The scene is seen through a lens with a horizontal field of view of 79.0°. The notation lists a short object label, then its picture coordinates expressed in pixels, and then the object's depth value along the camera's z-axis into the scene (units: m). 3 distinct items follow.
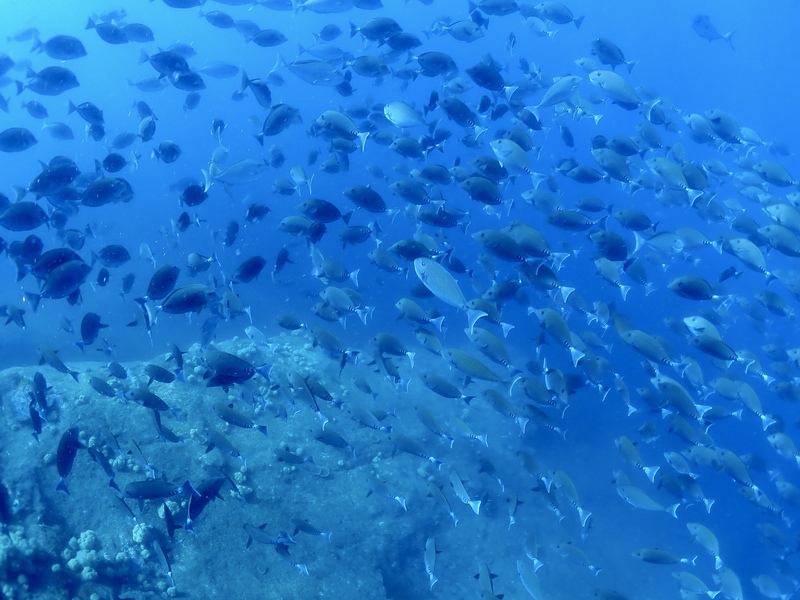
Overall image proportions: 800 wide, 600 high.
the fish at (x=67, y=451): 5.03
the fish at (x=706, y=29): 13.74
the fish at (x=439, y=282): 4.97
